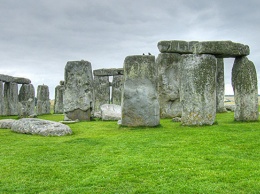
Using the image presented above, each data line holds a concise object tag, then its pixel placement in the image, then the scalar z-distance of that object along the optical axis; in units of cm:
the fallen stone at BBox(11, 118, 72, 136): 1238
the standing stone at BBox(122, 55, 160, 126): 1335
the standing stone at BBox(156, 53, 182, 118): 1931
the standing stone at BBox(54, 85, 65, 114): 3162
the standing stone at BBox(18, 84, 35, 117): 2519
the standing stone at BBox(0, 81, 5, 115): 2548
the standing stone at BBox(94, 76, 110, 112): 2925
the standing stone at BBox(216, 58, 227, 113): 2227
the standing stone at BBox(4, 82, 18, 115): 2714
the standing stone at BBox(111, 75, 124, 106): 2904
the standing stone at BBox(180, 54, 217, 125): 1314
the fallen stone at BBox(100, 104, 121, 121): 1861
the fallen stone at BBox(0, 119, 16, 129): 1504
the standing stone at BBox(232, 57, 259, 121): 1427
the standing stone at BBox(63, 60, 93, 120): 1856
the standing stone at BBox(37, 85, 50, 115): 3012
